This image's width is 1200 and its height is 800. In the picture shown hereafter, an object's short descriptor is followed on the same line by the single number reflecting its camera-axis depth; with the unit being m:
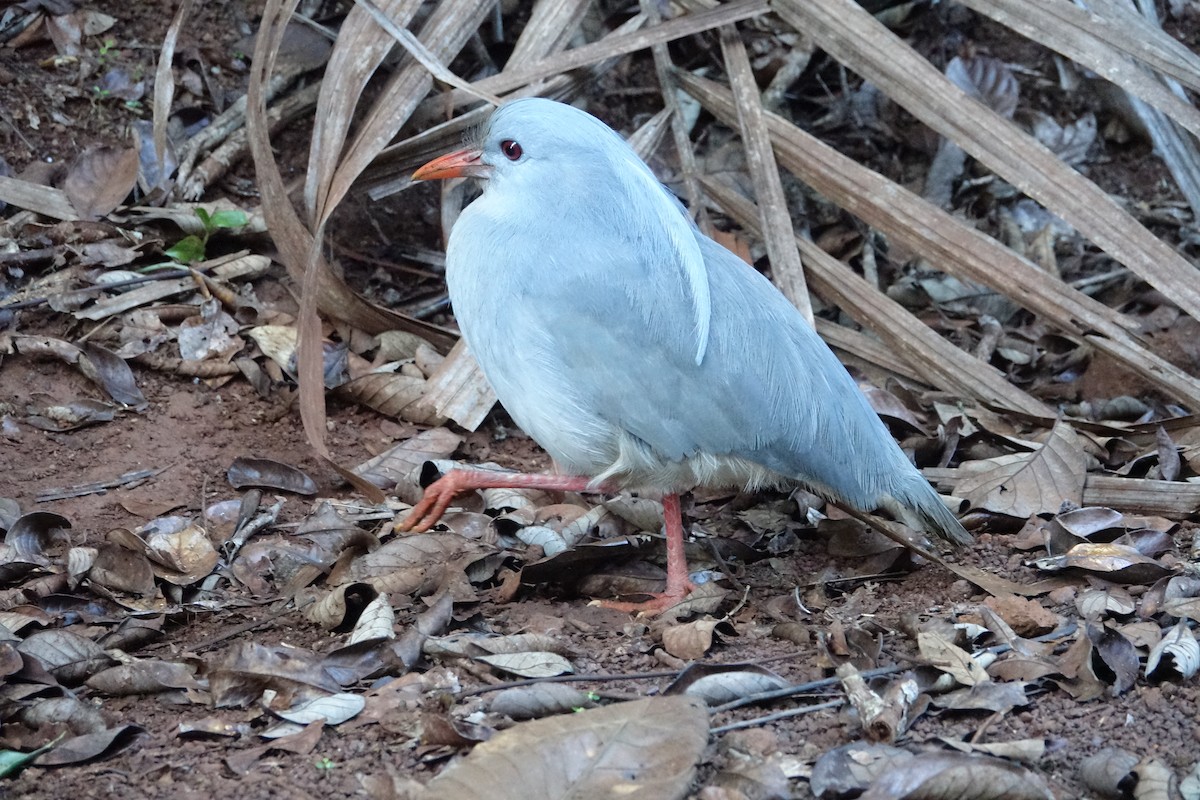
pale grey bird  7.26
